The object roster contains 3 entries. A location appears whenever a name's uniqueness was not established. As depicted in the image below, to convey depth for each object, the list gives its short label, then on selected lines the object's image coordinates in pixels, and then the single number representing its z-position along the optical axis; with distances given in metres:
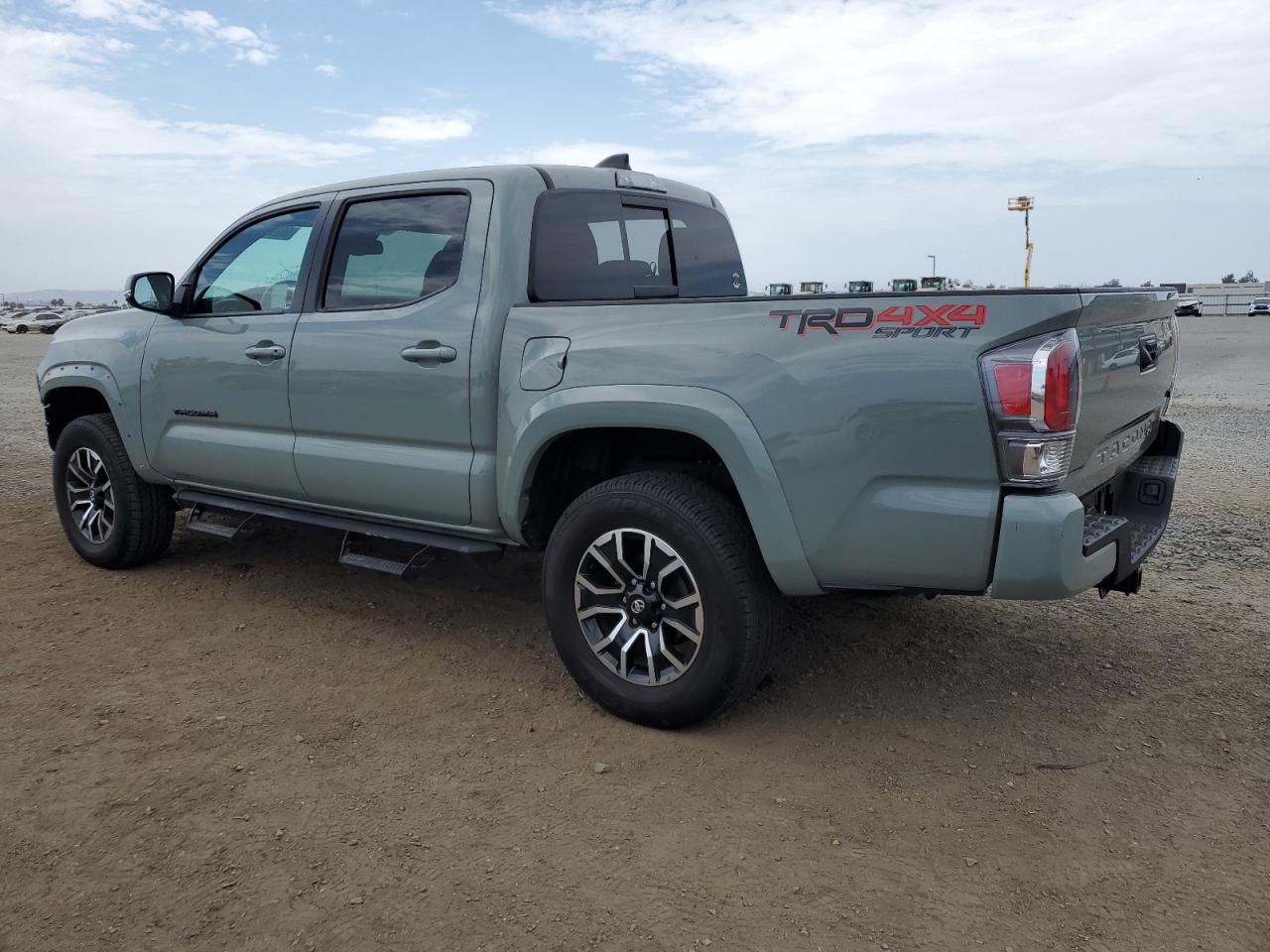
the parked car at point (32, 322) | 51.53
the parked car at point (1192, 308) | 48.44
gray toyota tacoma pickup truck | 2.82
